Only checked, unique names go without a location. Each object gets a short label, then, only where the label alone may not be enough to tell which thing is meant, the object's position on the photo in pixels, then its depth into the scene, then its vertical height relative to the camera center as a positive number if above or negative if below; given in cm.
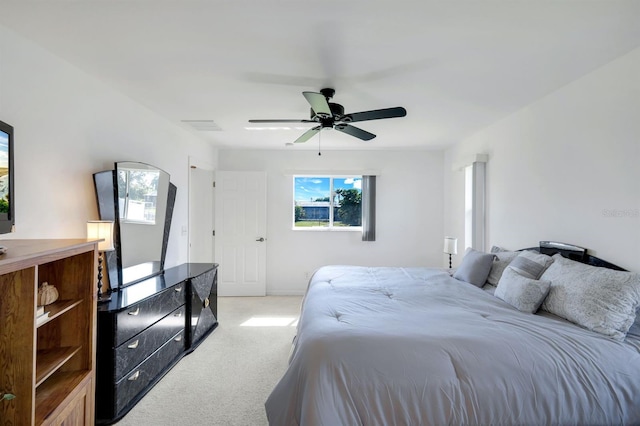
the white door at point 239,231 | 502 -30
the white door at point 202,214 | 499 -4
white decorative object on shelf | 156 -43
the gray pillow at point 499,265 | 284 -47
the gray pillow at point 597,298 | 177 -51
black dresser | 205 -97
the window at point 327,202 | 538 +18
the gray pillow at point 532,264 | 246 -40
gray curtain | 516 +7
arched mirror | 255 -4
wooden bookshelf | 130 -61
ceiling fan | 224 +78
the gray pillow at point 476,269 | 288 -52
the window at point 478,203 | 391 +14
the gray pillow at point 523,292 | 212 -54
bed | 146 -77
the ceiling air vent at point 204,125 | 367 +106
